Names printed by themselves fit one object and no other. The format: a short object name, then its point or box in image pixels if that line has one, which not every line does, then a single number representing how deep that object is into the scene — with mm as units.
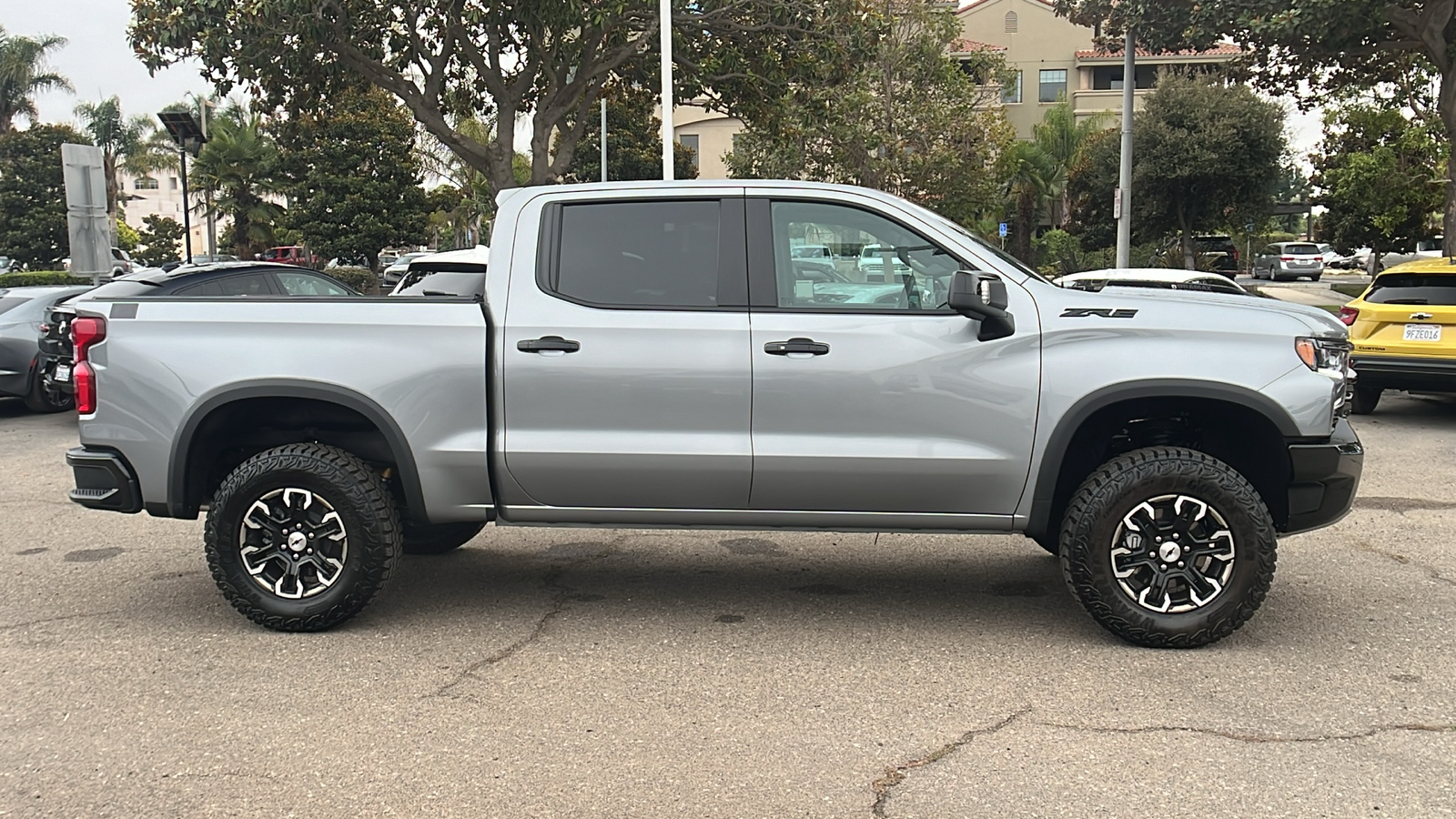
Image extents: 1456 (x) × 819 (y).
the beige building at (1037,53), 56625
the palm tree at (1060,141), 46844
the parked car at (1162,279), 11672
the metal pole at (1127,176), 21766
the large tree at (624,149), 43094
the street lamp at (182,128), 26734
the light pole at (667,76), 15641
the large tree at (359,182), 37438
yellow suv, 10633
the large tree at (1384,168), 29859
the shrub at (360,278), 30566
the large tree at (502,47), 16750
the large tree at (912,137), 30469
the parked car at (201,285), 10586
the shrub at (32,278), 26700
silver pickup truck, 4973
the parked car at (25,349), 12500
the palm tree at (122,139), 58944
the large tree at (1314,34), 17188
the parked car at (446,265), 12125
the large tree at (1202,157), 33875
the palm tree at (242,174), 45938
